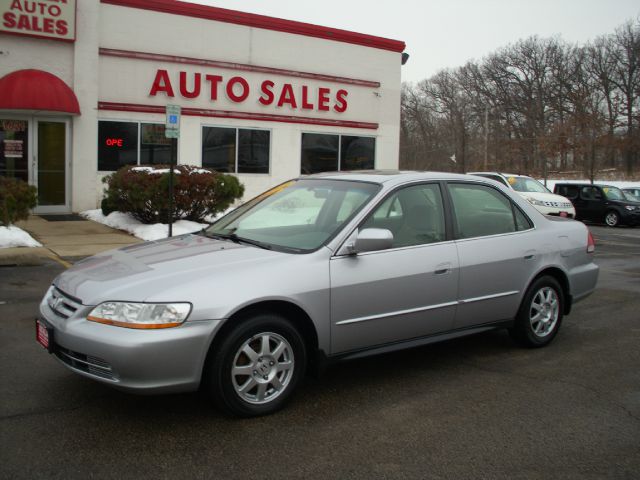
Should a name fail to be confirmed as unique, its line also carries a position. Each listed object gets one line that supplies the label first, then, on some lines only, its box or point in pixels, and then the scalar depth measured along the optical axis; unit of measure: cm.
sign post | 1080
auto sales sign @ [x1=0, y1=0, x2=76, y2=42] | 1580
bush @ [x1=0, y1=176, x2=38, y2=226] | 1107
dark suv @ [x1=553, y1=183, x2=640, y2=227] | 2223
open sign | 1777
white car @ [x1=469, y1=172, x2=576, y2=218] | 1953
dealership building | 1639
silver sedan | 378
